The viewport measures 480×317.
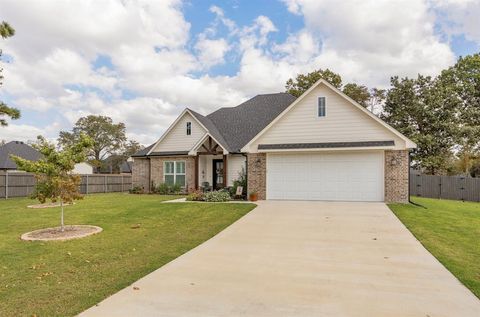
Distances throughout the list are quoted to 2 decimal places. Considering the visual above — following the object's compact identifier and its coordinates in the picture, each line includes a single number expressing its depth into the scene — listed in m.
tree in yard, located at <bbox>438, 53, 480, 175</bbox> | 27.33
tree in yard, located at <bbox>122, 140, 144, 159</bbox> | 62.57
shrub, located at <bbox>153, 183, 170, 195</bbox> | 22.09
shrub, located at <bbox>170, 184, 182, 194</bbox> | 22.00
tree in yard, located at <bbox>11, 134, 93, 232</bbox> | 8.61
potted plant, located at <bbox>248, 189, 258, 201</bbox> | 15.95
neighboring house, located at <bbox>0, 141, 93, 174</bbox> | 31.16
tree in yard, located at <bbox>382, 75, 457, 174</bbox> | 27.16
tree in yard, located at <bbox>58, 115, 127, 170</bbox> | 59.12
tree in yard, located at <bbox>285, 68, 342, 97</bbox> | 32.84
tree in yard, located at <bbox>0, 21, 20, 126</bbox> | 16.27
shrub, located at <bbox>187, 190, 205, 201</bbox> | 15.63
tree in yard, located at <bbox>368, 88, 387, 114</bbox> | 32.88
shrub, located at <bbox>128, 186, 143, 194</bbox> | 23.36
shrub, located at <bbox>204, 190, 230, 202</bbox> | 15.12
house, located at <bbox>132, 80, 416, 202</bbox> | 14.79
